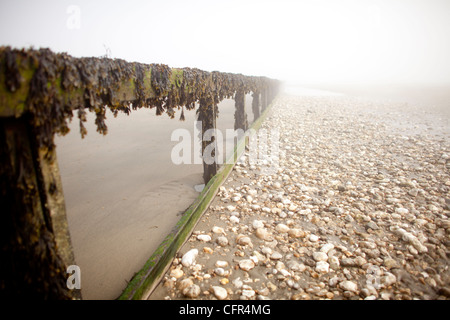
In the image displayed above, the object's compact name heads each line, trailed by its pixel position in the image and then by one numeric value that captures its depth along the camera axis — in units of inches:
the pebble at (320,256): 109.5
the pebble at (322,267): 103.1
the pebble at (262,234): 125.4
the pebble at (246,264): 104.0
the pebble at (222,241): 119.5
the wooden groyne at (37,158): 49.6
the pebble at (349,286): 92.8
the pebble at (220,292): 89.0
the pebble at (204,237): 121.2
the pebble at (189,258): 103.9
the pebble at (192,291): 89.0
